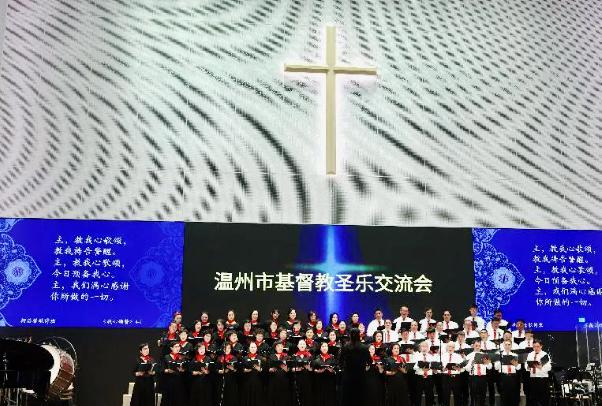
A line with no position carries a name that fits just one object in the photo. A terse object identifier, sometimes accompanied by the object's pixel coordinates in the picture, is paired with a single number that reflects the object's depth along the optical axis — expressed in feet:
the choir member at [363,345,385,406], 31.94
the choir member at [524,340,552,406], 33.60
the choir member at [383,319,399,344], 35.42
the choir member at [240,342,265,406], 32.65
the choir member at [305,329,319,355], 33.32
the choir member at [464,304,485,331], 36.65
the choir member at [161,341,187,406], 32.68
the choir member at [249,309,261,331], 35.55
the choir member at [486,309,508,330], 36.47
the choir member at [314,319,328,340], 34.12
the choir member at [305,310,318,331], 35.25
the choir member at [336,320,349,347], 33.94
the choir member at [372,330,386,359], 33.12
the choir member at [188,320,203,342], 34.22
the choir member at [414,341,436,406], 33.65
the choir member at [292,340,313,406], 32.78
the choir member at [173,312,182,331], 34.27
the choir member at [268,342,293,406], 32.71
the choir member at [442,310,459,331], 35.81
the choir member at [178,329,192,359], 33.01
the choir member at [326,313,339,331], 35.29
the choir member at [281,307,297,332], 35.86
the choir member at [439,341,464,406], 33.63
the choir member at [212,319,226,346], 34.68
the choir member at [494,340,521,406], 33.58
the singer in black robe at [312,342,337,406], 32.91
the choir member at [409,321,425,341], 35.42
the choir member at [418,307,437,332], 36.60
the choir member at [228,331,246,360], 33.13
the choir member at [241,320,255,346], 34.24
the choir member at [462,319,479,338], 35.58
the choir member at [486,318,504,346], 36.09
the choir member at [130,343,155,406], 32.24
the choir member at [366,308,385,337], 36.27
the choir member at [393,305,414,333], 37.19
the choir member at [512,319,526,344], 35.37
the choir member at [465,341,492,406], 33.76
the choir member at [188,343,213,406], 32.71
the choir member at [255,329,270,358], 33.19
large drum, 30.48
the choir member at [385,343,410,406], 32.91
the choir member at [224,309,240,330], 35.12
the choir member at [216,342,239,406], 32.83
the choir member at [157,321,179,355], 33.45
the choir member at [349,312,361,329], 35.06
